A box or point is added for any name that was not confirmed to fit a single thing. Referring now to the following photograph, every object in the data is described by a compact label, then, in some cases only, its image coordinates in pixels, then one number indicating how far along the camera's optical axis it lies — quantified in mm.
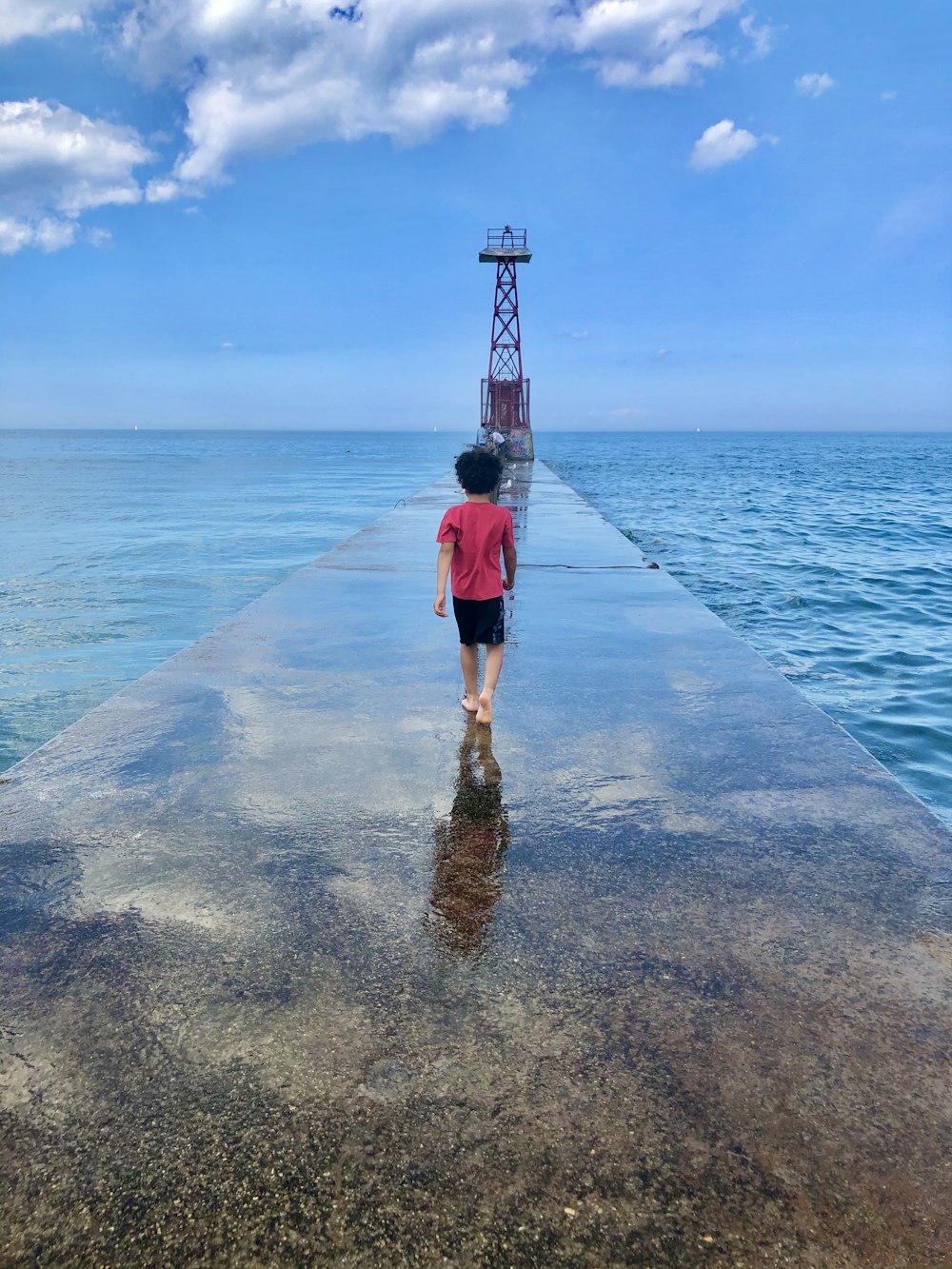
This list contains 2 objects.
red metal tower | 40844
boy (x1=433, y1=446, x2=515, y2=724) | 4211
